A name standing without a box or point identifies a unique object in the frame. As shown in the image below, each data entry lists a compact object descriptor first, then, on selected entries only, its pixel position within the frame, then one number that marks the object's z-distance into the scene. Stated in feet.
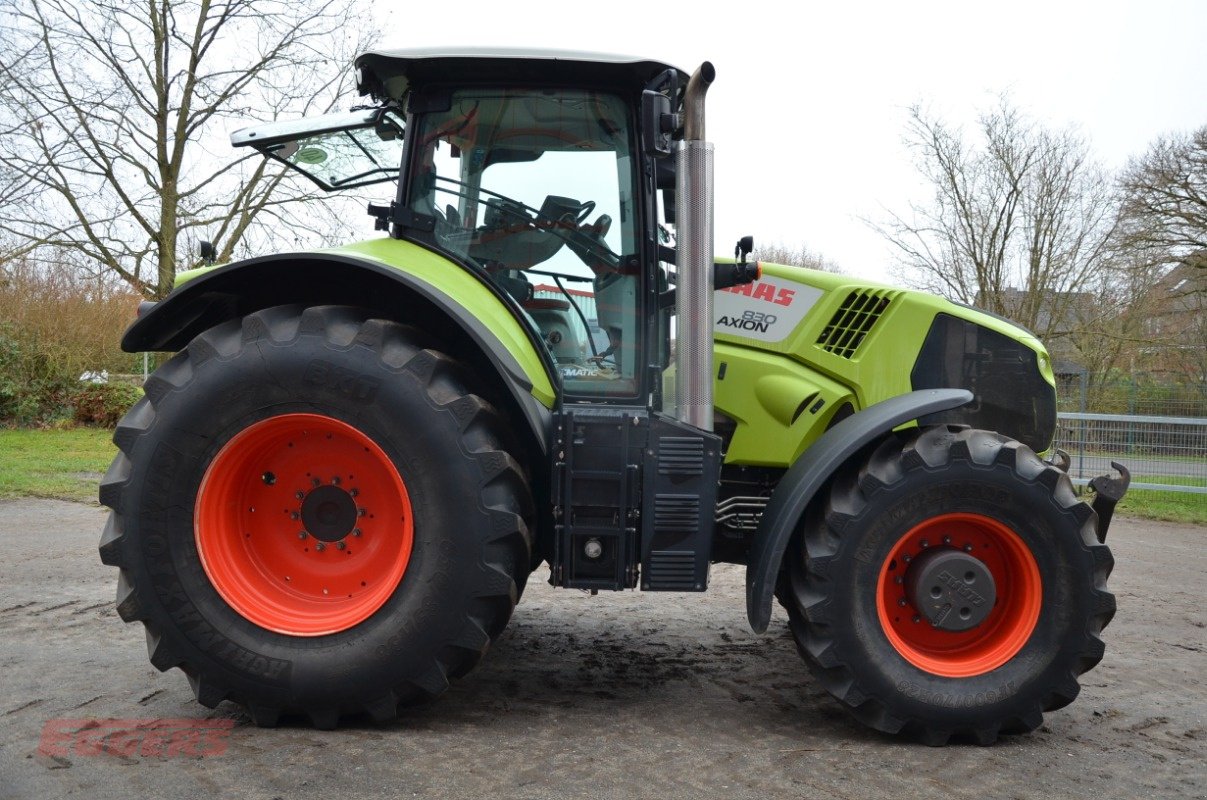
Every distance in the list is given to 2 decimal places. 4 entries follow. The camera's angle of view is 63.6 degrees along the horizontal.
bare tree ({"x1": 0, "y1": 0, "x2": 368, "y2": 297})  52.21
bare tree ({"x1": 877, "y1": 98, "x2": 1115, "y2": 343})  57.11
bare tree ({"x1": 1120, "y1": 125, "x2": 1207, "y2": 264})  56.49
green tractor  10.52
